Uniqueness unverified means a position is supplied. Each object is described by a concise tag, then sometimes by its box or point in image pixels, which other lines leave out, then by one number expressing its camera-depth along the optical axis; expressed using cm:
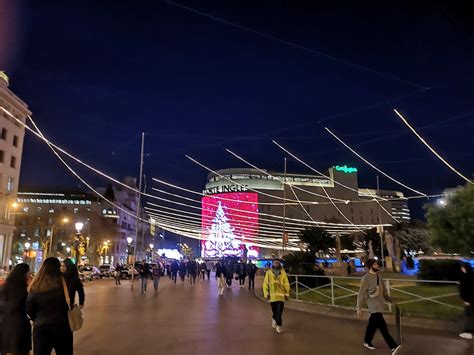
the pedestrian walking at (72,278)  945
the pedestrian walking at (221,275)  2120
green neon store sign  13575
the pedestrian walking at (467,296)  886
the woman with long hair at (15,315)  519
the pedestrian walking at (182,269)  3189
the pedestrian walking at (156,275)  2208
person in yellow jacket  971
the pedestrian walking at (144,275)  2129
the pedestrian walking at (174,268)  3362
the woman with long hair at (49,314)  482
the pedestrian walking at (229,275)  2723
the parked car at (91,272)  3788
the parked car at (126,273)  4222
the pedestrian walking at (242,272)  2946
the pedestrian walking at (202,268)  4452
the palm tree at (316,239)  3484
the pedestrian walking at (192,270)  3115
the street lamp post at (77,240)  2626
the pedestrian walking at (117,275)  3044
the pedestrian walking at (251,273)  2594
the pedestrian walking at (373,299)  764
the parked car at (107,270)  4540
